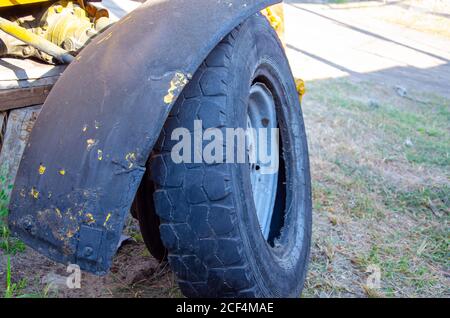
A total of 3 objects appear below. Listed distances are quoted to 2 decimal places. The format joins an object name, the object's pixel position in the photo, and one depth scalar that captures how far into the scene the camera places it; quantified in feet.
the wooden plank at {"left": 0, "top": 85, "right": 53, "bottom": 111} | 7.45
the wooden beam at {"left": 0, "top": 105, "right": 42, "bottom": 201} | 7.73
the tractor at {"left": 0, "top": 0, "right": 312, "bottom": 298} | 4.78
